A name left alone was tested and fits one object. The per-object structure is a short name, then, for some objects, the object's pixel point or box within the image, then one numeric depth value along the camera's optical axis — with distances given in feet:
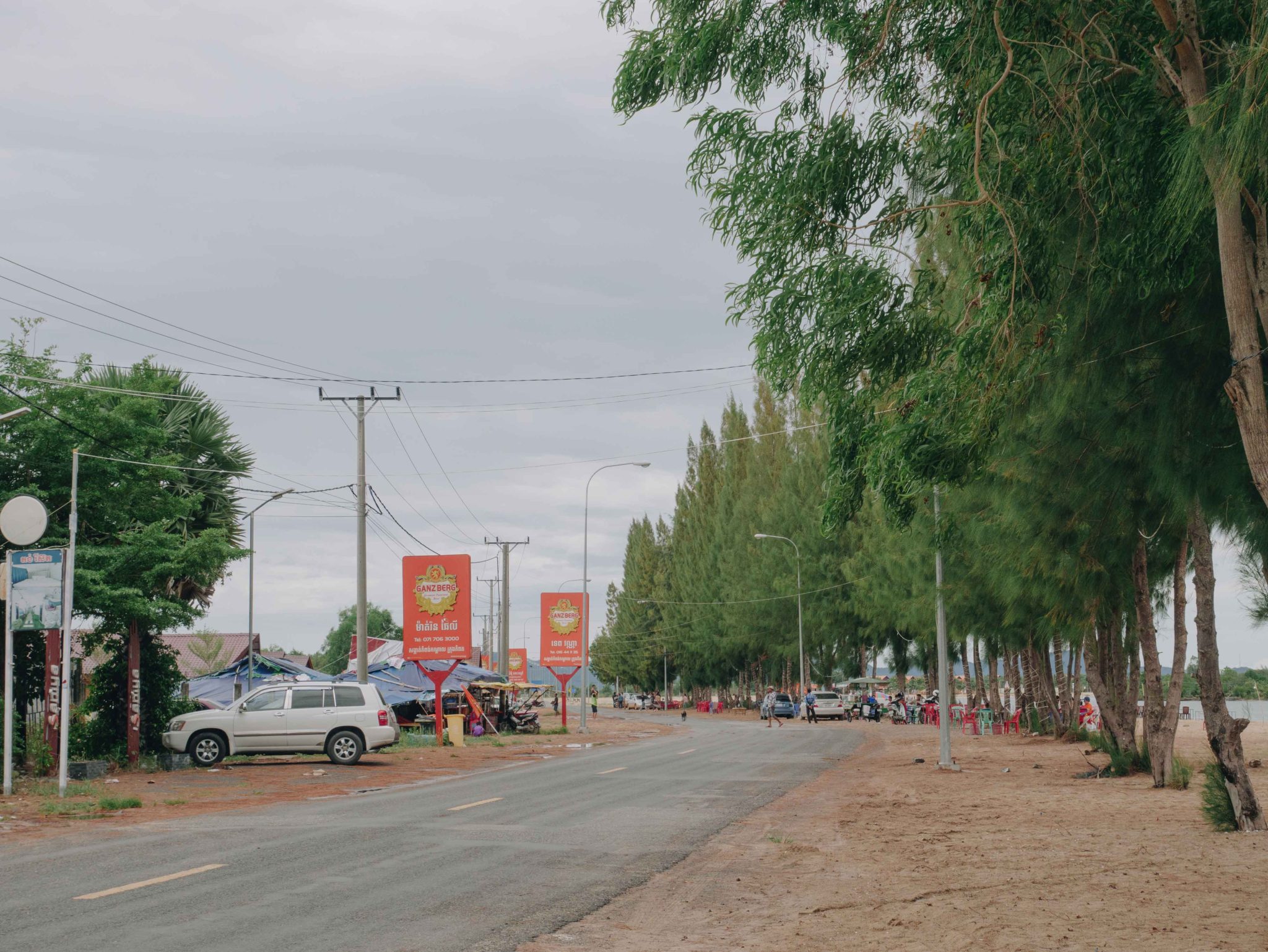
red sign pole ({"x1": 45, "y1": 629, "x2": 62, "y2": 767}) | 70.08
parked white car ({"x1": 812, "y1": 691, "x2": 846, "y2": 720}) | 211.41
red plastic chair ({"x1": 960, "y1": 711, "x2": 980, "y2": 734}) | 150.20
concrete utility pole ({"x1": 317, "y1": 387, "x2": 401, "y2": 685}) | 114.32
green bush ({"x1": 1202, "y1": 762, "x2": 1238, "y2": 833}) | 42.65
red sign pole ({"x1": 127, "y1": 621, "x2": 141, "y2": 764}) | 81.20
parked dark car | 215.10
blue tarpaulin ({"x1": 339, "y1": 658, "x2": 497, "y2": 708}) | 146.00
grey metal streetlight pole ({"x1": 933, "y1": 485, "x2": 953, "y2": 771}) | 83.46
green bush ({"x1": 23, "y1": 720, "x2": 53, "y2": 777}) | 72.18
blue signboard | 60.59
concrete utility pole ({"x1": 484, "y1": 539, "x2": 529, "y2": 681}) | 213.46
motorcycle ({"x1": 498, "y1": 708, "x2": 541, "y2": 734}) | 148.87
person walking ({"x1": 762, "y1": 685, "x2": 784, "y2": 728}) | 206.80
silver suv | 86.99
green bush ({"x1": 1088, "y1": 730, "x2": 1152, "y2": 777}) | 70.85
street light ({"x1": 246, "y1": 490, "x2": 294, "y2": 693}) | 137.90
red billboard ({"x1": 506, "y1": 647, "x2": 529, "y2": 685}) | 267.80
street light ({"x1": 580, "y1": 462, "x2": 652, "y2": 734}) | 155.12
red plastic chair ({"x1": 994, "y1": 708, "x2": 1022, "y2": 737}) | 138.10
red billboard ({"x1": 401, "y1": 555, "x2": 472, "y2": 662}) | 119.85
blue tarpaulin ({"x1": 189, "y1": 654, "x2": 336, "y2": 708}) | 144.25
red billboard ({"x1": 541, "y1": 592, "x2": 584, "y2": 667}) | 156.46
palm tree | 93.56
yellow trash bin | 118.62
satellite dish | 60.64
